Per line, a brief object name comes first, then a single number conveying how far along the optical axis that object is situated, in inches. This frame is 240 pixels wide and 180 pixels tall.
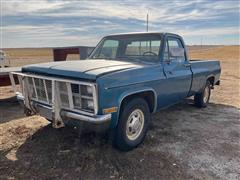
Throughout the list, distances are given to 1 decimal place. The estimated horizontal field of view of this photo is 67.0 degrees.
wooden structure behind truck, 284.4
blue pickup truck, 98.1
